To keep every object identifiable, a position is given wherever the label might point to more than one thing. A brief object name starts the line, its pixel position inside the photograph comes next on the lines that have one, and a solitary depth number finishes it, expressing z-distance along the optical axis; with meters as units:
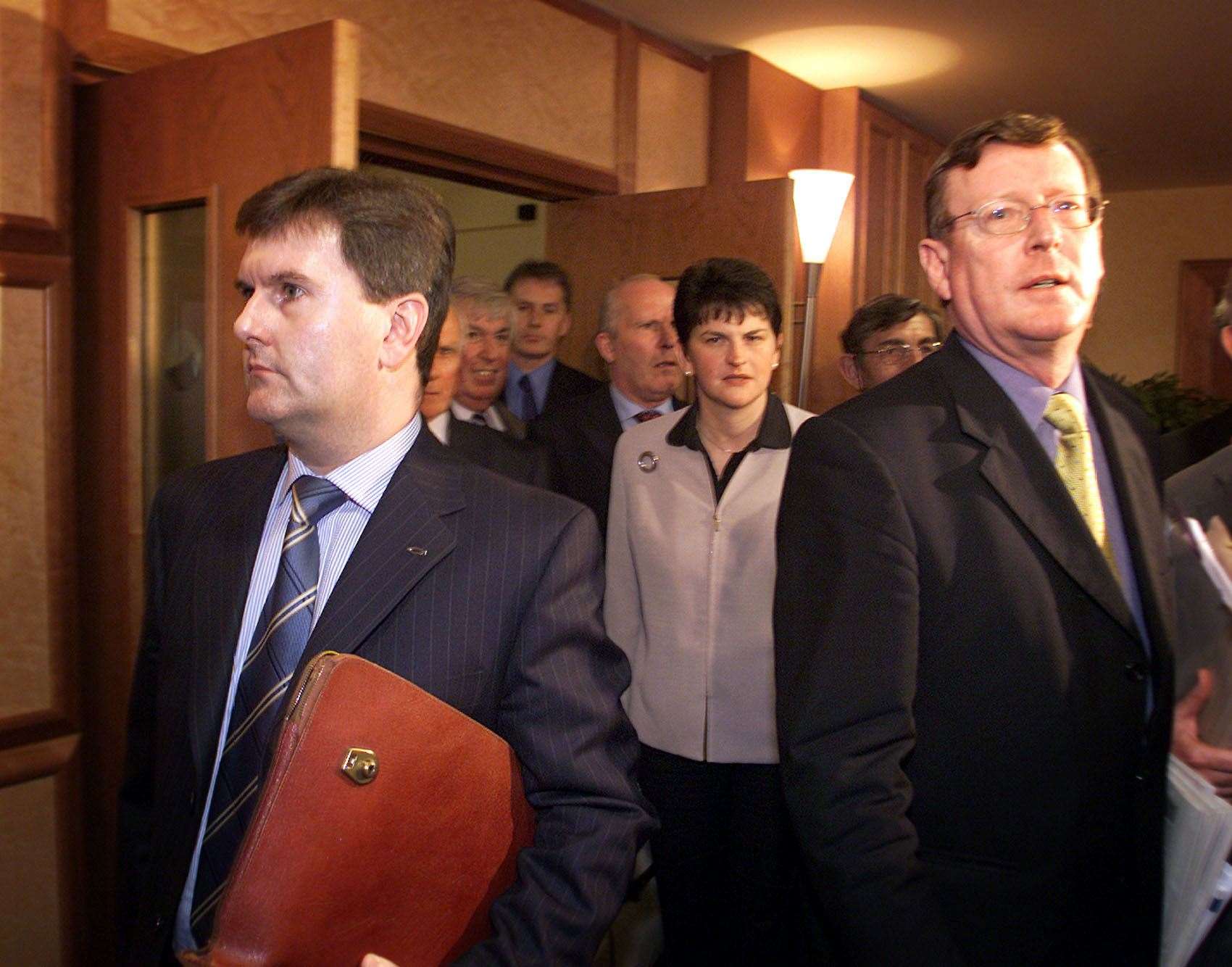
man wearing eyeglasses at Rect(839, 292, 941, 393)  3.08
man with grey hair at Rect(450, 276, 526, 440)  3.15
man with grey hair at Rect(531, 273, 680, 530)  3.06
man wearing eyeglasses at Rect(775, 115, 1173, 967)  1.15
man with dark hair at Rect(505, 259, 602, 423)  3.97
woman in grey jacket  2.34
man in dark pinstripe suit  1.21
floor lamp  4.29
